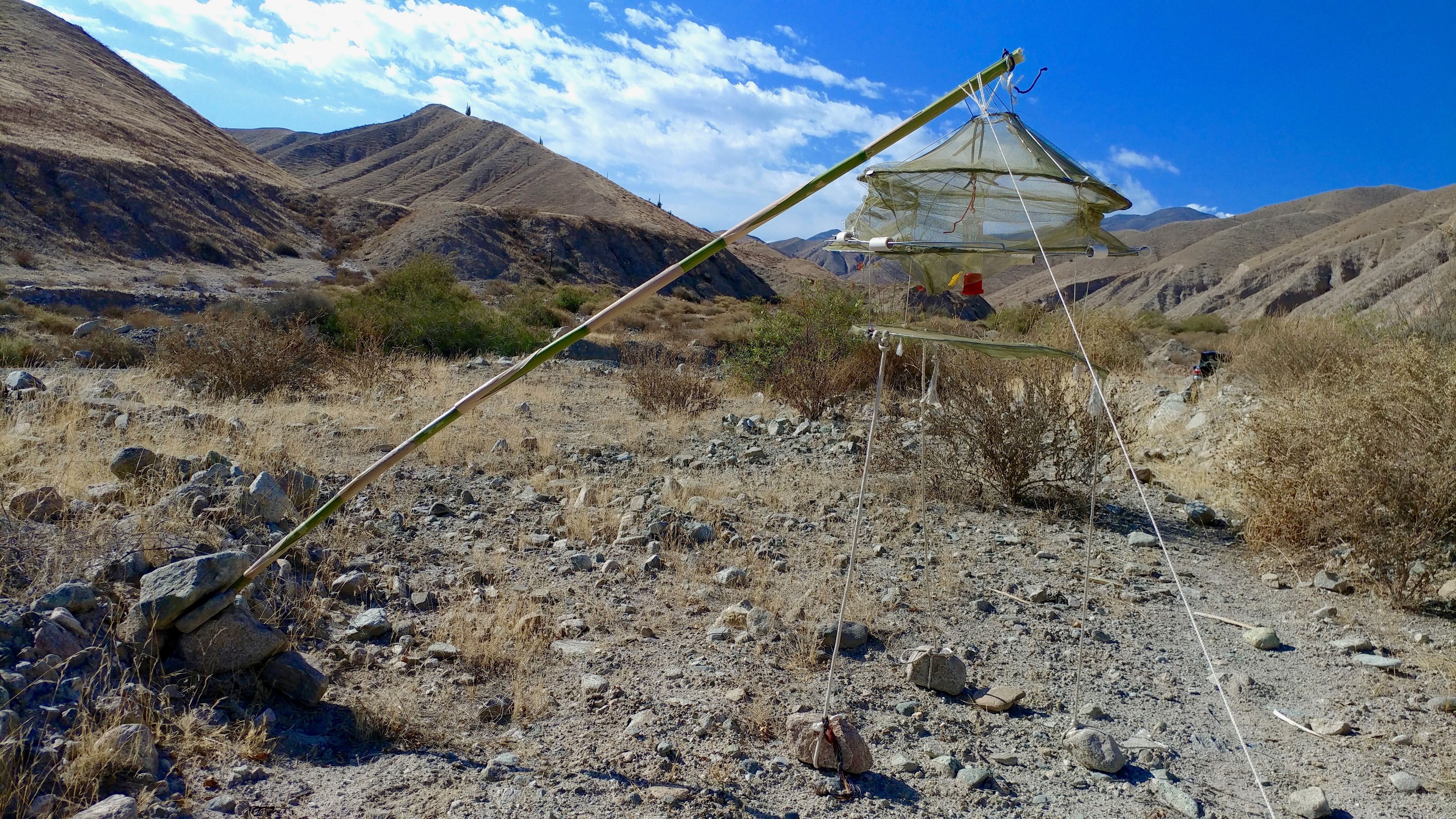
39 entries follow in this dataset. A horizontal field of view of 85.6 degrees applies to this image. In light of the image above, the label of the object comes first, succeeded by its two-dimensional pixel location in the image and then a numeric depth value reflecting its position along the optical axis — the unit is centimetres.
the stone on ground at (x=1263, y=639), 395
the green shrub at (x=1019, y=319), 1608
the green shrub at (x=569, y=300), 2872
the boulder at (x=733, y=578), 439
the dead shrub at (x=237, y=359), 838
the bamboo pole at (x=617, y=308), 250
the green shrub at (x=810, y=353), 980
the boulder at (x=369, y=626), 336
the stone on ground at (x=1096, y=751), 277
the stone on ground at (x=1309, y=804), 257
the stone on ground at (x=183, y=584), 270
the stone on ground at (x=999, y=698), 321
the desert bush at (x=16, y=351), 1045
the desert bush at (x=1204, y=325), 2869
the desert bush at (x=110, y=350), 1141
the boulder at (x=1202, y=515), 600
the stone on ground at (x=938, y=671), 332
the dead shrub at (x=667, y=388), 975
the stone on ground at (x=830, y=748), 264
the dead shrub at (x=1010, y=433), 608
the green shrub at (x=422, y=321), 1360
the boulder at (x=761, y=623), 374
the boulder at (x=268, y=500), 421
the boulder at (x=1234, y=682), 354
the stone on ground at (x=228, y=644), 273
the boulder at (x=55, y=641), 246
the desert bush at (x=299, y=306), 1418
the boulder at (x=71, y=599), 265
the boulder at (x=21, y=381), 691
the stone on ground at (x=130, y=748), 217
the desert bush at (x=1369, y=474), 441
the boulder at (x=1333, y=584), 461
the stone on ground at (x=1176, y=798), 257
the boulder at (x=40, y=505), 347
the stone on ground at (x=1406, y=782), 274
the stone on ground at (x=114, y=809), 194
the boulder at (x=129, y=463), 437
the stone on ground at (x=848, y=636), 361
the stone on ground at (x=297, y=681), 275
